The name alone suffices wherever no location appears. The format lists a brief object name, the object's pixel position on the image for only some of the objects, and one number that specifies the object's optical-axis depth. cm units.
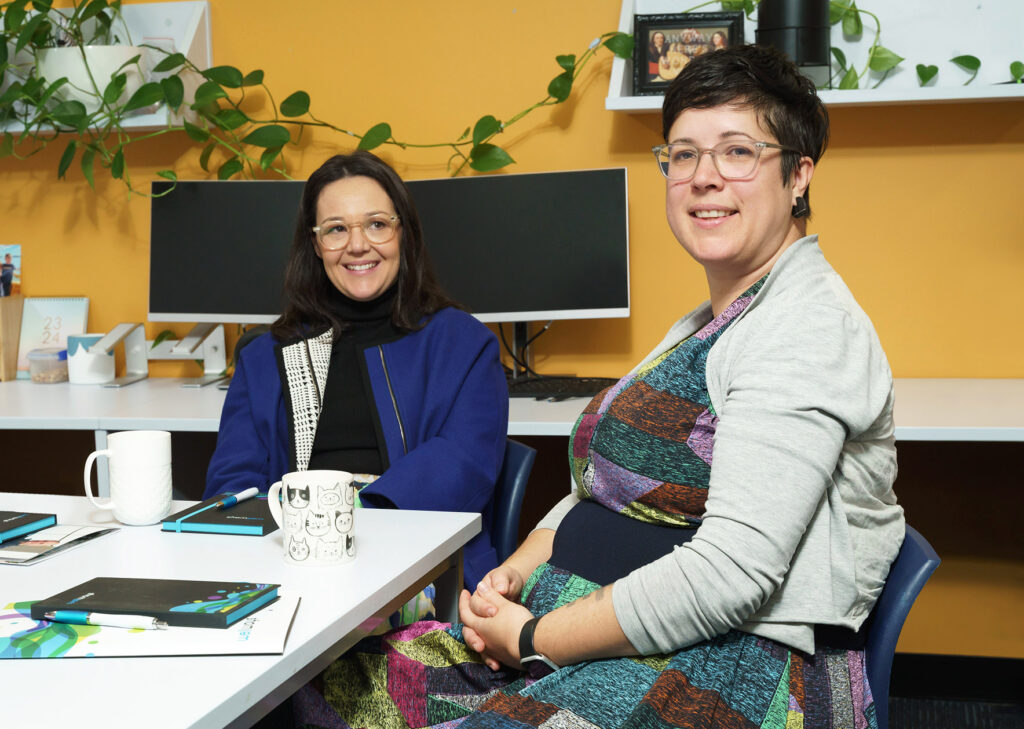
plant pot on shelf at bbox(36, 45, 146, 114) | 263
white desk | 183
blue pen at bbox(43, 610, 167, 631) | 87
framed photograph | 238
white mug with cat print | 105
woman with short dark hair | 96
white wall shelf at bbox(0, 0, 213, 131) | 269
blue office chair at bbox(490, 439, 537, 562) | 171
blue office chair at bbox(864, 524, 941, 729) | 104
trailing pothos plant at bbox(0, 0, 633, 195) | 257
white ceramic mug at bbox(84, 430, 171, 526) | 122
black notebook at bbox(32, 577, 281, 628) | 87
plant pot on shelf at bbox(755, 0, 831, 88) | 220
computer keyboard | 230
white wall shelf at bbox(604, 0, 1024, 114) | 234
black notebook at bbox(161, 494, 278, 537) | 121
